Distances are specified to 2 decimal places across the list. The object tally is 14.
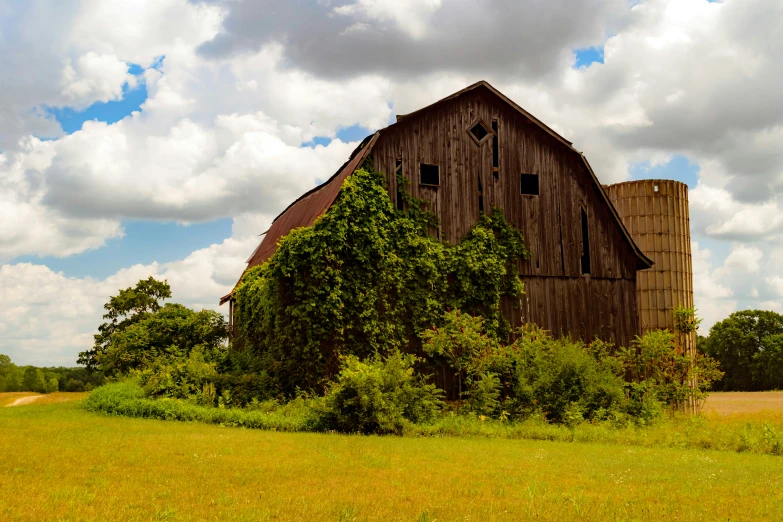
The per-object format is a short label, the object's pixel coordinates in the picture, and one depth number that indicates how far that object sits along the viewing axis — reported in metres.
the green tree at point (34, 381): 79.68
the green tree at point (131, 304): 38.81
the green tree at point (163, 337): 28.09
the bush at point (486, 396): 18.52
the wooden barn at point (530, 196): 22.11
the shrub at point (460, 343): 20.03
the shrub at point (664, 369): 21.00
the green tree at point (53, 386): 78.19
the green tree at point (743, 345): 58.25
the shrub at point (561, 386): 18.62
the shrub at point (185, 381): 19.70
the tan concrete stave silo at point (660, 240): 27.47
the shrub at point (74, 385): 69.99
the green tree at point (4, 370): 80.16
